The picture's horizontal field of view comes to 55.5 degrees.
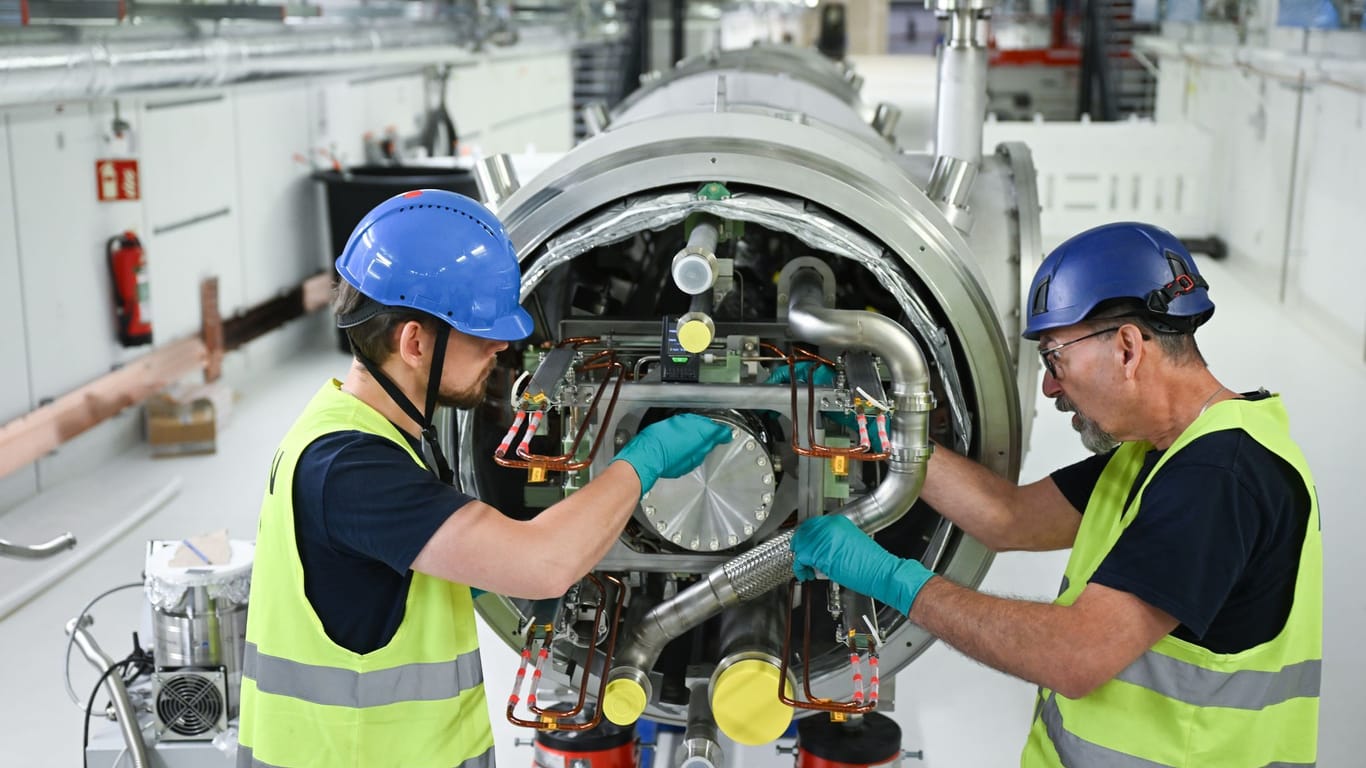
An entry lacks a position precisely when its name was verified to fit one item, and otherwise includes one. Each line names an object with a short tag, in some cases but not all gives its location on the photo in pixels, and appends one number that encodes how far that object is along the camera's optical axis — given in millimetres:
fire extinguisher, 4559
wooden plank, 3977
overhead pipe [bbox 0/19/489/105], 3529
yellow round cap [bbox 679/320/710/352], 1696
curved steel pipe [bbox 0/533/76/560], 2195
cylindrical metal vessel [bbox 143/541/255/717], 2260
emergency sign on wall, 4484
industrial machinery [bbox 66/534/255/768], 2232
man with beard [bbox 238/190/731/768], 1445
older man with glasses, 1495
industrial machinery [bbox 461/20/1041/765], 1769
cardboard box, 4684
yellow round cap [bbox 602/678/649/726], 1762
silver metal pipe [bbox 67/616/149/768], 2193
